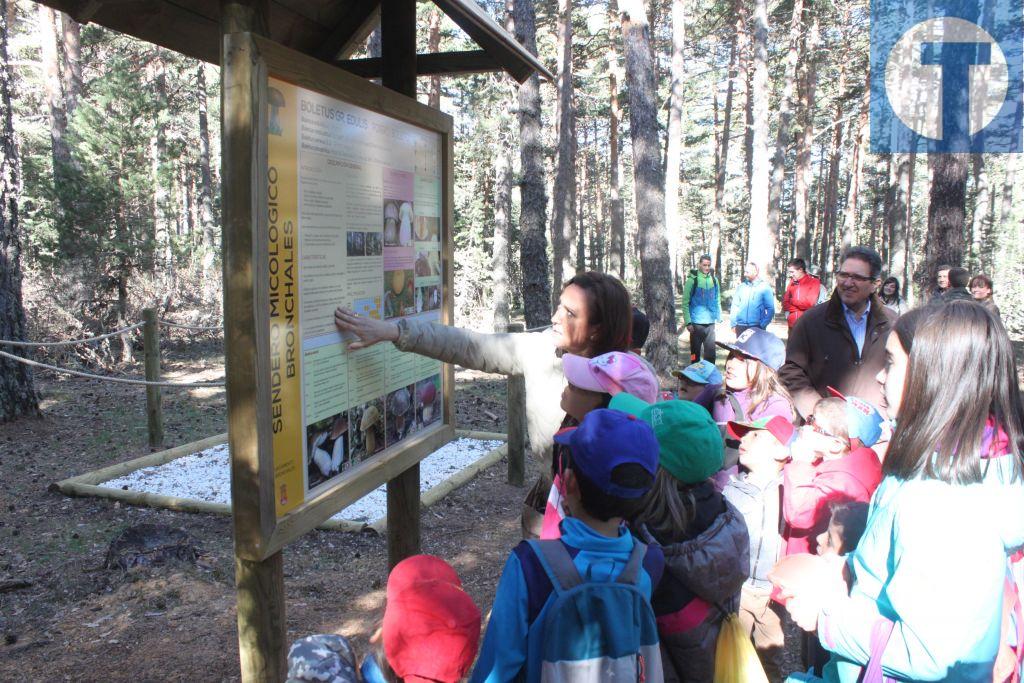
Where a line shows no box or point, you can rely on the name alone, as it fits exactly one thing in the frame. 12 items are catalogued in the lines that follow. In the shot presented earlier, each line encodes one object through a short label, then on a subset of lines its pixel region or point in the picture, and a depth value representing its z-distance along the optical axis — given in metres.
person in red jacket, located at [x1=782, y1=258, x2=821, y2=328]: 11.10
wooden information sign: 2.29
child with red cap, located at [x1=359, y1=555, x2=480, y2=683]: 1.84
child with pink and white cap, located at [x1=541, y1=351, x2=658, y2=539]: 2.58
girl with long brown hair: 1.60
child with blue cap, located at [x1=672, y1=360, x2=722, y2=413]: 4.81
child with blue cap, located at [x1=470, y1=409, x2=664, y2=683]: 1.80
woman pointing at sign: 2.81
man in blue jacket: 10.59
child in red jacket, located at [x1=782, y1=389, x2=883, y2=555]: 3.05
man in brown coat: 4.27
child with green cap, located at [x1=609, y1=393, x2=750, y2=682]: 2.28
